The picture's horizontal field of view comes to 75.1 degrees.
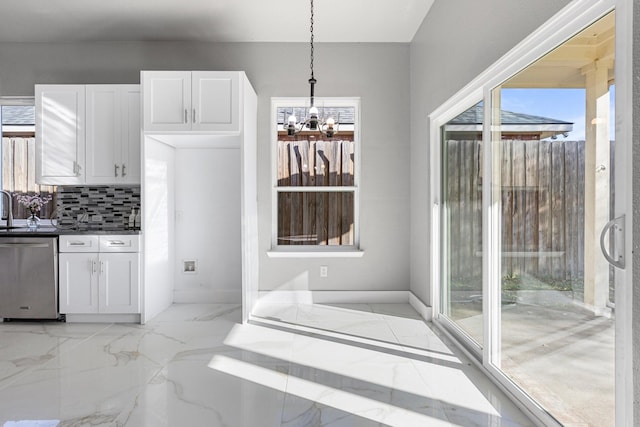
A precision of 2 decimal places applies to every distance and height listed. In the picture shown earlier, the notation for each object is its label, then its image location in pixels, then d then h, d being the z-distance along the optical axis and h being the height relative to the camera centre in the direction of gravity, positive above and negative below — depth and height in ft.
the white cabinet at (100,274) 12.83 -1.96
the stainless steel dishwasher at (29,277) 12.79 -2.05
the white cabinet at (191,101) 12.69 +3.35
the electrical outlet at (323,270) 15.35 -2.18
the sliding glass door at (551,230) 5.52 -0.32
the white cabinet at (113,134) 13.56 +2.50
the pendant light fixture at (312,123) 10.48 +2.42
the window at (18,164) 15.23 +1.70
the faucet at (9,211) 14.11 -0.04
